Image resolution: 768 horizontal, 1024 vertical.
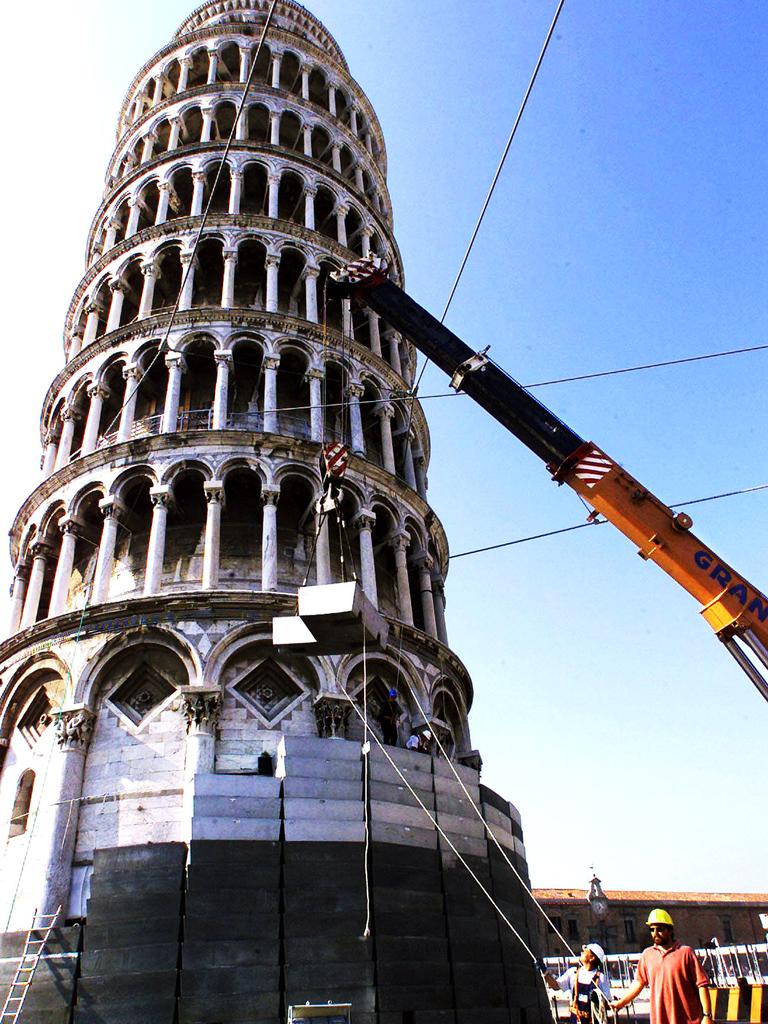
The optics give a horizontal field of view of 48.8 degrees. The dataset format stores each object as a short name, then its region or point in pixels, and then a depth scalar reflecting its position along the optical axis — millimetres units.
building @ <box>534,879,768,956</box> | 56531
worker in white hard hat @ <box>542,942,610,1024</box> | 13180
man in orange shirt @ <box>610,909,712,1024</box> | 6434
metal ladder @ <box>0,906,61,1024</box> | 13469
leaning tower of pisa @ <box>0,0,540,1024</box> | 14062
